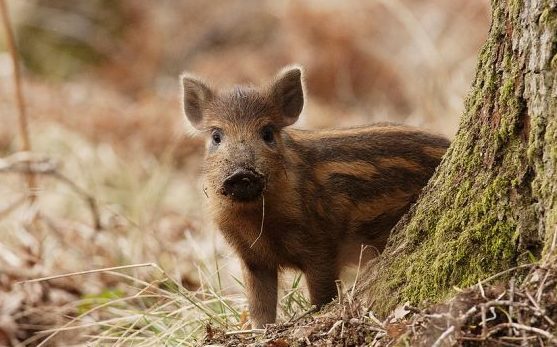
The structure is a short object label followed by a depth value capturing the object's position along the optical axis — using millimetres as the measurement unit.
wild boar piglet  11102
